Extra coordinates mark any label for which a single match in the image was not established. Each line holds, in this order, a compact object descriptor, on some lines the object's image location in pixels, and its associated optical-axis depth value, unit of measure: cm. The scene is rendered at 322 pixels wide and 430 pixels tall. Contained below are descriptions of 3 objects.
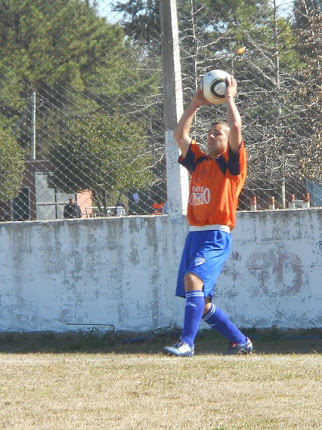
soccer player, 1185
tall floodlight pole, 1585
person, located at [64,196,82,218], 1652
